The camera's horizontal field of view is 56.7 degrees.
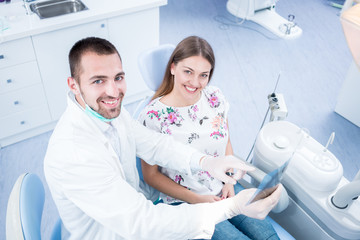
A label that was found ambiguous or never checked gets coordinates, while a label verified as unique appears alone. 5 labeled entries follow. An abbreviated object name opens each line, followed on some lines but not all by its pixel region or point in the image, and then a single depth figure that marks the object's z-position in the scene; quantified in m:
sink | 2.66
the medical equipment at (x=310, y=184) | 1.36
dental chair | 1.74
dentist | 1.08
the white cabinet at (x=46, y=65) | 2.26
